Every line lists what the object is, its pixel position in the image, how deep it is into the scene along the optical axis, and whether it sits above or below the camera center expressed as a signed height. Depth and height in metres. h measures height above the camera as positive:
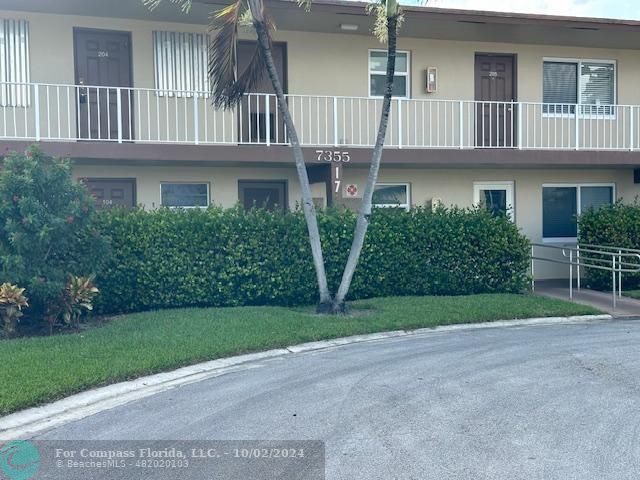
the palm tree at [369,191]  10.51 +0.33
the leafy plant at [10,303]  8.88 -1.11
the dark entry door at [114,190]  13.69 +0.52
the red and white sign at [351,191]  14.90 +0.46
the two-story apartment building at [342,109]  12.95 +2.18
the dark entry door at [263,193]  14.70 +0.44
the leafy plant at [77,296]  9.43 -1.10
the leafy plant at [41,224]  9.07 -0.09
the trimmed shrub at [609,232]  13.93 -0.49
